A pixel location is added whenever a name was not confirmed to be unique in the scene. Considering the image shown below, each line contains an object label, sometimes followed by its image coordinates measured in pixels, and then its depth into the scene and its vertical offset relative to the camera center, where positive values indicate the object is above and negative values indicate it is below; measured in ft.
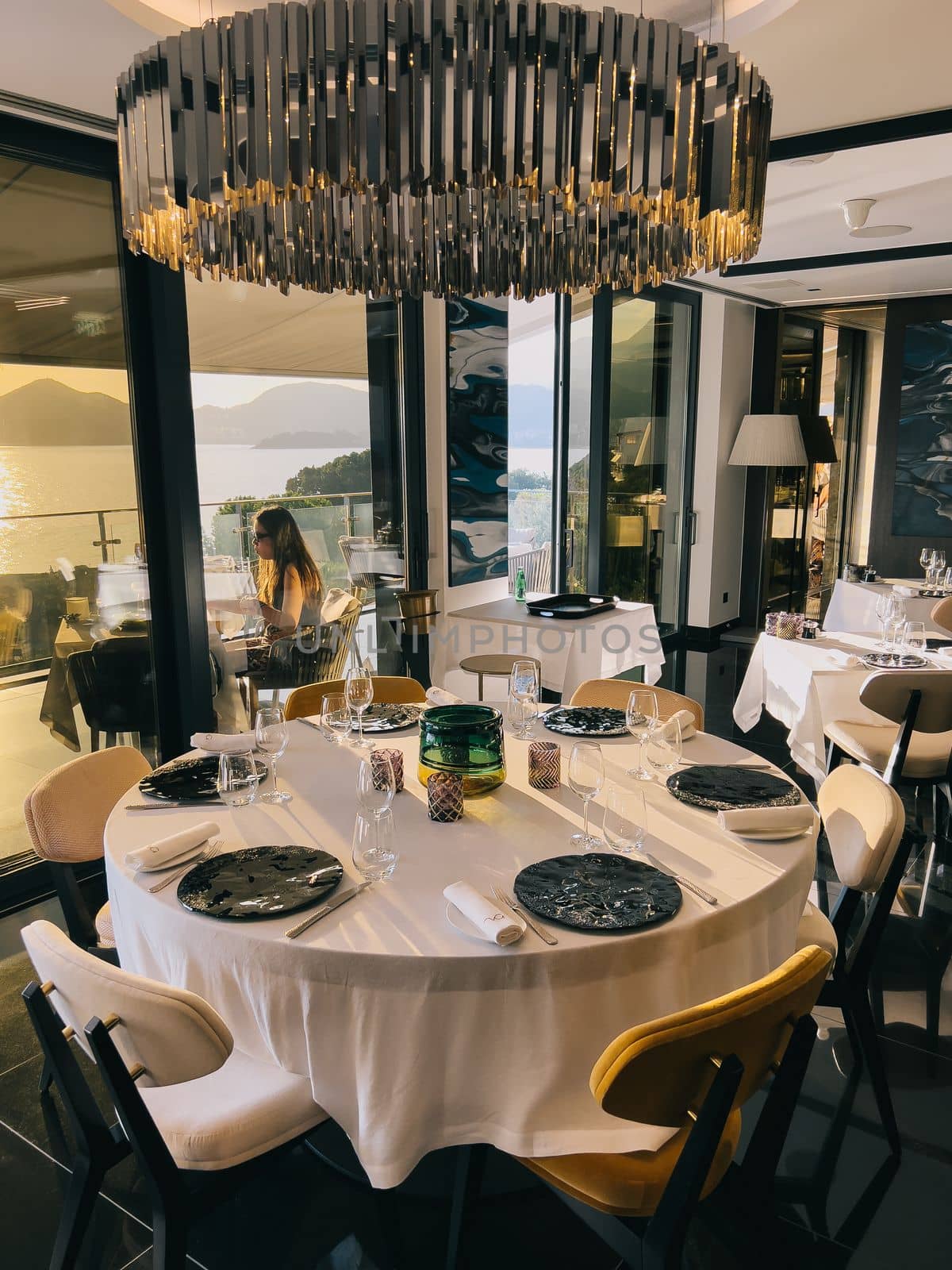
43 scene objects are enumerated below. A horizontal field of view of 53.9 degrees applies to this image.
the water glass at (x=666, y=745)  7.43 -2.20
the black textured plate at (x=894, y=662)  12.99 -2.79
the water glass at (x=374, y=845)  5.86 -2.35
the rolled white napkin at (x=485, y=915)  5.16 -2.51
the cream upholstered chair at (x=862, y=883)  6.82 -3.07
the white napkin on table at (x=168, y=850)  6.14 -2.50
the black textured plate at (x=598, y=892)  5.42 -2.58
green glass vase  7.25 -2.20
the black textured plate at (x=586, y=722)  8.83 -2.47
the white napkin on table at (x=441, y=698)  9.31 -2.30
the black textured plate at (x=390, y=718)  9.11 -2.48
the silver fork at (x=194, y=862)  6.00 -2.61
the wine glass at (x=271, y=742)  7.41 -2.20
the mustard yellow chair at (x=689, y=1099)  4.36 -3.09
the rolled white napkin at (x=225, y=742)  8.00 -2.35
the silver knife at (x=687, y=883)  5.71 -2.61
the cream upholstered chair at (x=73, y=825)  7.48 -2.86
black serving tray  15.83 -2.44
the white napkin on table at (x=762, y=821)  6.59 -2.49
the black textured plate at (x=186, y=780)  7.39 -2.52
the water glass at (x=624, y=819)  6.04 -2.27
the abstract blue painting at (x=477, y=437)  16.47 +0.53
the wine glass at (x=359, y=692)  8.36 -1.98
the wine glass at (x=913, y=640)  13.97 -2.74
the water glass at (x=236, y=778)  6.84 -2.25
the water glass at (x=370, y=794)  5.95 -2.08
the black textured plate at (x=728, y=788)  7.19 -2.55
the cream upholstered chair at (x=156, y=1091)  4.69 -3.45
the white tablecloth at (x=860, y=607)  17.57 -2.83
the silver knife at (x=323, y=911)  5.34 -2.60
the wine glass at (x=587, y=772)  6.26 -2.03
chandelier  4.80 +1.89
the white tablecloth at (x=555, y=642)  15.46 -3.02
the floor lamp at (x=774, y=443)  25.07 +0.52
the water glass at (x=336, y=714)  8.41 -2.19
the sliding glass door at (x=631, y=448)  20.95 +0.38
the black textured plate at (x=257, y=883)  5.60 -2.58
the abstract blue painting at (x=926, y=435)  24.63 +0.67
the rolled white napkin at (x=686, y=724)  8.84 -2.44
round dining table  5.16 -2.99
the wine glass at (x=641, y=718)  7.72 -2.10
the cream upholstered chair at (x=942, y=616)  17.03 -2.79
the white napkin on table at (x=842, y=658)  13.53 -2.83
